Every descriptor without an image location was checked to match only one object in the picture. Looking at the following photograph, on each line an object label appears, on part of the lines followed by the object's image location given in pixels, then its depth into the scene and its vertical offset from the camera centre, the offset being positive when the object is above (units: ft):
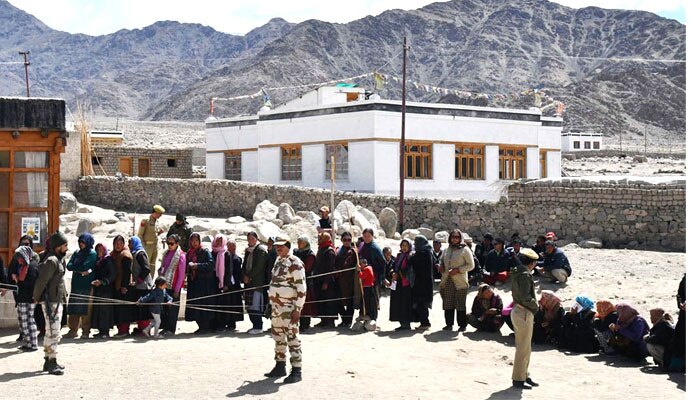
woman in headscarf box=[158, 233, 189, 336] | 37.27 -4.00
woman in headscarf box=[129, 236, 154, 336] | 36.37 -3.99
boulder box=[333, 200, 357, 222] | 73.56 -2.34
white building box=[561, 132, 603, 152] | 245.04 +12.10
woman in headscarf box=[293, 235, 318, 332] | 38.60 -4.67
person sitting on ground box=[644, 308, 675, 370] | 30.28 -5.57
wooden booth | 38.11 +0.68
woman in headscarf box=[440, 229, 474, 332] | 38.06 -4.23
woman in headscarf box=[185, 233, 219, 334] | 37.68 -4.38
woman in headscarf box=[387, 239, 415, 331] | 38.04 -5.02
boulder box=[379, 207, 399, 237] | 75.82 -3.49
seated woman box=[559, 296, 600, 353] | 34.12 -5.90
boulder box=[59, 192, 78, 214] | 86.79 -2.23
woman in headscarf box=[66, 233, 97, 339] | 35.55 -3.93
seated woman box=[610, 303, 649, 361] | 32.01 -5.64
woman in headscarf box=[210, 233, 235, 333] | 38.24 -4.52
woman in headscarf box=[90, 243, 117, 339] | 35.73 -4.64
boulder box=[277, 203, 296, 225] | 77.82 -2.78
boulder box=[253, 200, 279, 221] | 79.82 -2.73
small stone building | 123.03 +3.15
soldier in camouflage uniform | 28.68 -4.00
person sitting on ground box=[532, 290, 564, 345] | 35.35 -5.72
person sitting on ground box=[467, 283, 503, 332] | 37.68 -5.71
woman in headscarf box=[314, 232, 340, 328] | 38.50 -4.47
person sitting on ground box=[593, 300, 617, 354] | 33.58 -5.56
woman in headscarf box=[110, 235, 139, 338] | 36.06 -4.29
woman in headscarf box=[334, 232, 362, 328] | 38.75 -4.09
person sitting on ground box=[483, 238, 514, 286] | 49.26 -4.71
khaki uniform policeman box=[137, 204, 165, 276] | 43.83 -2.62
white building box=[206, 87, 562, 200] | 92.53 +4.30
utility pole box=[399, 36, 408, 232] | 78.48 +4.33
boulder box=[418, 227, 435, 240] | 73.81 -4.26
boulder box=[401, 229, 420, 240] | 71.15 -4.24
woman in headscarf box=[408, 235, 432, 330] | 37.96 -4.01
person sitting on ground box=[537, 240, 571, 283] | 50.08 -4.84
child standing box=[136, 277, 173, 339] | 36.27 -4.97
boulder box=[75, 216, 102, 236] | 75.26 -3.70
